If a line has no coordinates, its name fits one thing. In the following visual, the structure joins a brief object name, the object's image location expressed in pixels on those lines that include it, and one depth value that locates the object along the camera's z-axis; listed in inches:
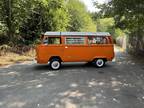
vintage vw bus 221.4
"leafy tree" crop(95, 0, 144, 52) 262.7
